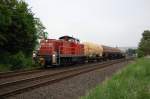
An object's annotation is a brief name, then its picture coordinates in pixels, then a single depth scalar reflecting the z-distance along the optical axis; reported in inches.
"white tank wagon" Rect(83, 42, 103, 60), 1570.4
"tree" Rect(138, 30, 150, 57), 2970.2
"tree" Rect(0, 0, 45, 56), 1103.9
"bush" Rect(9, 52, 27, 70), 1135.7
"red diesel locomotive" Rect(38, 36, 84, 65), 1100.5
